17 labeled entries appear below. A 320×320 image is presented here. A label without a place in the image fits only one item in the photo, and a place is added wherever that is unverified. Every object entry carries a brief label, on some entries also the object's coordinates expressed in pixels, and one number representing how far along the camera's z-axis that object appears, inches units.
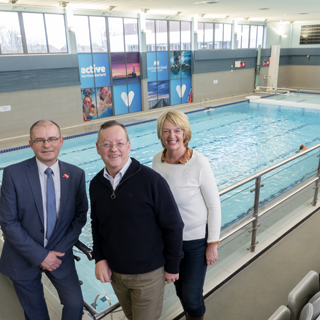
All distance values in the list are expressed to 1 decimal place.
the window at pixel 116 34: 488.4
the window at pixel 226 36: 665.8
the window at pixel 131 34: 506.6
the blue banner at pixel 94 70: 472.1
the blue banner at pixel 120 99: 518.0
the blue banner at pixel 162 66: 568.1
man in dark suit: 62.9
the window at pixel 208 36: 629.0
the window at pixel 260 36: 746.8
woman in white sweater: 61.7
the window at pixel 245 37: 708.0
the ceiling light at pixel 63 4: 370.6
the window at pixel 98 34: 467.8
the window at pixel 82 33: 449.7
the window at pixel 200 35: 614.9
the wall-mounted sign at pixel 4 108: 390.3
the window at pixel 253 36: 727.1
